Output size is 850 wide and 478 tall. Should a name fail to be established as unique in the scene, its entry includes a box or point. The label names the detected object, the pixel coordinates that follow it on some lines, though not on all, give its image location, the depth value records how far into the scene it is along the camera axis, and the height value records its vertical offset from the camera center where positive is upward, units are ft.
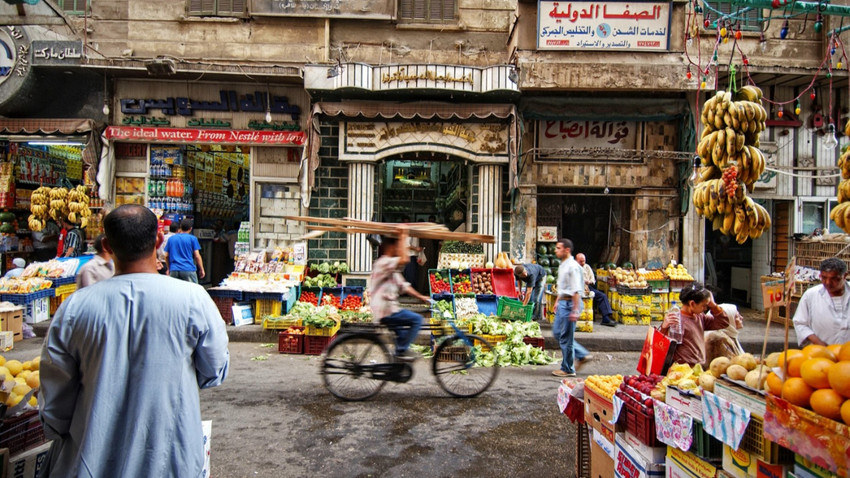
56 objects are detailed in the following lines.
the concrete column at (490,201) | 37.50 +2.93
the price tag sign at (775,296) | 9.39 -1.04
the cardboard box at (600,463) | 11.69 -5.41
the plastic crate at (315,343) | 27.09 -5.78
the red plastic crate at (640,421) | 10.34 -3.84
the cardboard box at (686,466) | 9.15 -4.28
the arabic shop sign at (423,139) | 37.22 +7.50
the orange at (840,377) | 6.84 -1.88
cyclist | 18.76 -2.40
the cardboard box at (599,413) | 11.63 -4.23
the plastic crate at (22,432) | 8.93 -3.70
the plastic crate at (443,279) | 33.27 -2.91
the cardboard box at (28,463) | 8.82 -4.20
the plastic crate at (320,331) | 26.94 -5.10
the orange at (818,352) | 8.14 -1.82
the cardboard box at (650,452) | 10.39 -4.44
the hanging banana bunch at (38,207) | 37.27 +2.07
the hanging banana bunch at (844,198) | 10.70 +1.01
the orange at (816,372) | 7.34 -1.94
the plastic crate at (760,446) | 7.80 -3.28
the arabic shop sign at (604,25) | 34.78 +15.22
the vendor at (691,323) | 15.62 -2.59
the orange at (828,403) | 6.88 -2.24
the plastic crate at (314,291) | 34.72 -3.75
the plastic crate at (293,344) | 27.25 -5.86
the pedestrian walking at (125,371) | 6.89 -1.93
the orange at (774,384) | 7.97 -2.29
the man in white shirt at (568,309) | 22.57 -3.17
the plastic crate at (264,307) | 32.58 -4.61
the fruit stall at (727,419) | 7.02 -3.20
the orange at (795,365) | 8.08 -2.01
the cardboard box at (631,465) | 10.28 -4.78
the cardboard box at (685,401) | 9.42 -3.15
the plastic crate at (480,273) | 33.35 -2.46
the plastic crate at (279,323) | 29.89 -5.22
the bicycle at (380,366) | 18.81 -4.95
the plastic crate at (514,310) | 29.09 -4.17
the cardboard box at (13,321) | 27.22 -4.83
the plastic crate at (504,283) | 34.04 -3.01
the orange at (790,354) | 8.39 -1.93
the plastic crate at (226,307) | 32.07 -4.56
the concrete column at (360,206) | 37.27 +2.42
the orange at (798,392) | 7.44 -2.25
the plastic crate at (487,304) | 32.91 -4.29
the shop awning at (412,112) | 36.19 +9.26
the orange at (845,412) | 6.58 -2.25
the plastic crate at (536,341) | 27.25 -5.57
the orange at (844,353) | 7.72 -1.72
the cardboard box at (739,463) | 8.25 -3.79
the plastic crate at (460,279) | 33.30 -2.74
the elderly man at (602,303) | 34.46 -4.36
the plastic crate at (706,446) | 9.25 -3.83
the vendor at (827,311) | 15.26 -2.12
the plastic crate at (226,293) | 31.94 -3.64
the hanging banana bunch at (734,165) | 13.57 +2.17
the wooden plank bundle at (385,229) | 17.29 +0.35
